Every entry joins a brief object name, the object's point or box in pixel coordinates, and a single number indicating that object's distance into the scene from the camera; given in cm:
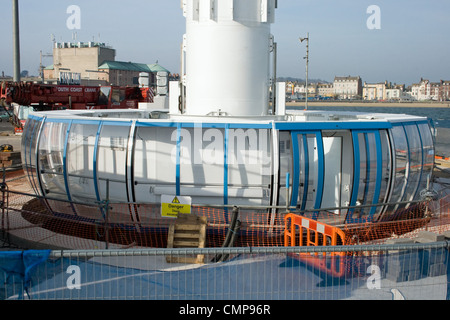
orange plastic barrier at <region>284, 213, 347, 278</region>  655
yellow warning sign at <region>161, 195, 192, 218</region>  1208
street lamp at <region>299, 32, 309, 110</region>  3500
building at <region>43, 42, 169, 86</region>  12525
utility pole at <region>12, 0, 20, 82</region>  4041
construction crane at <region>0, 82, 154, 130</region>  3394
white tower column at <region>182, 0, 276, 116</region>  1416
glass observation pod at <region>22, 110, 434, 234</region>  1235
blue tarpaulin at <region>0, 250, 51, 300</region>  609
